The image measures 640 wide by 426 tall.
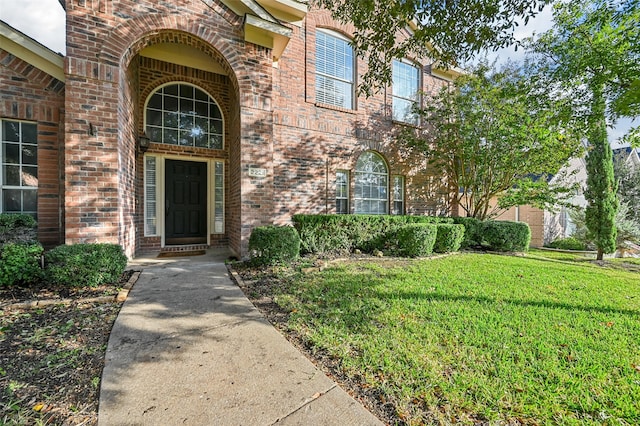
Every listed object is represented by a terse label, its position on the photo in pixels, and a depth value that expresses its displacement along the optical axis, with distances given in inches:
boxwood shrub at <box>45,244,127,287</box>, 145.1
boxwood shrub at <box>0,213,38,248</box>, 173.0
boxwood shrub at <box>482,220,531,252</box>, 339.3
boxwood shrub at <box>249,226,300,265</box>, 196.1
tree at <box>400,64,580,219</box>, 317.4
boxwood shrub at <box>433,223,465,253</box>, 293.7
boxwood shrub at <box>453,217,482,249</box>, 350.0
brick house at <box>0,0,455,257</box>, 180.1
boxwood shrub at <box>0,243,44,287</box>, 143.7
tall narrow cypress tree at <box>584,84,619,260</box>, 385.7
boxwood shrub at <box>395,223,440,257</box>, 260.8
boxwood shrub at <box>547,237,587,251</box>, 480.8
